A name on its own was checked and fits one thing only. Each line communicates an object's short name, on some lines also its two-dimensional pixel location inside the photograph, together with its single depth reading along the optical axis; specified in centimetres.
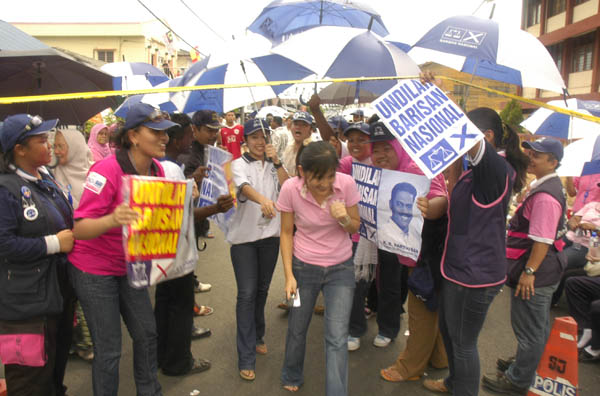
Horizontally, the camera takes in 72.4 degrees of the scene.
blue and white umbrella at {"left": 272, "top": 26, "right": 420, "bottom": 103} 419
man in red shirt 1042
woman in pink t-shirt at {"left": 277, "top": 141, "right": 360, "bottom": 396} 286
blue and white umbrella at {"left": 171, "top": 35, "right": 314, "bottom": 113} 440
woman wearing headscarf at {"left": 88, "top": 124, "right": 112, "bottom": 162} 675
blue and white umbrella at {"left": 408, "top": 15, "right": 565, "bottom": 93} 352
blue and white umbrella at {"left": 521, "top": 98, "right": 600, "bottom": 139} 674
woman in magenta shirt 238
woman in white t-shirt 345
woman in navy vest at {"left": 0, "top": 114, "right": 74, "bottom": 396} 239
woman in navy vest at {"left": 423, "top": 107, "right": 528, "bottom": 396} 248
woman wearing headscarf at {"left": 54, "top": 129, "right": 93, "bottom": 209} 398
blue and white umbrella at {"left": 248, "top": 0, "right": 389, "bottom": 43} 629
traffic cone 282
